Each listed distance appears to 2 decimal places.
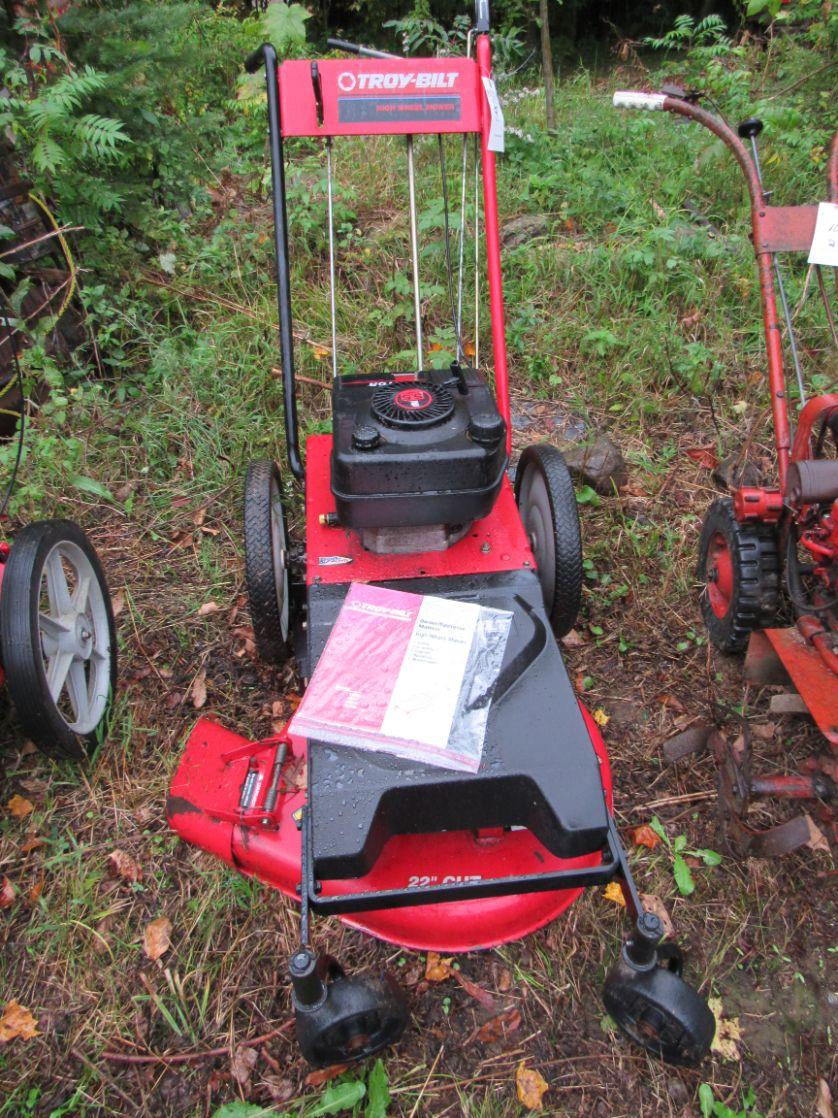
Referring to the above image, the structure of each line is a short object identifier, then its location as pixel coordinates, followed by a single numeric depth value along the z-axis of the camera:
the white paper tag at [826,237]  2.07
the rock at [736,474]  2.71
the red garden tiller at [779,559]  1.70
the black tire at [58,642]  1.71
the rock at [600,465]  2.72
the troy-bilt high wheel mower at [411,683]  1.32
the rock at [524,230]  3.84
